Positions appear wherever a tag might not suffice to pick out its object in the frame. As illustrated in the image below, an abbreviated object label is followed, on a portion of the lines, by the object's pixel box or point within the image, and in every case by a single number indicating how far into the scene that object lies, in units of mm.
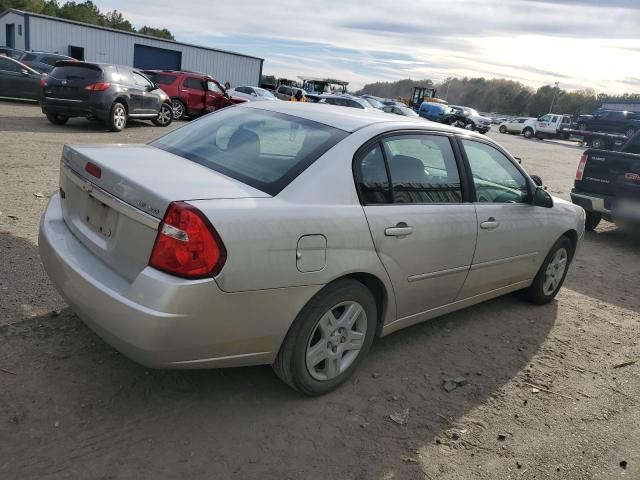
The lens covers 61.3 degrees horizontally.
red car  18297
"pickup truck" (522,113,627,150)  39188
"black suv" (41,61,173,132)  12805
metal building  34781
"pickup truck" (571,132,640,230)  7383
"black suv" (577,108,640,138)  31828
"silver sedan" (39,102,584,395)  2463
